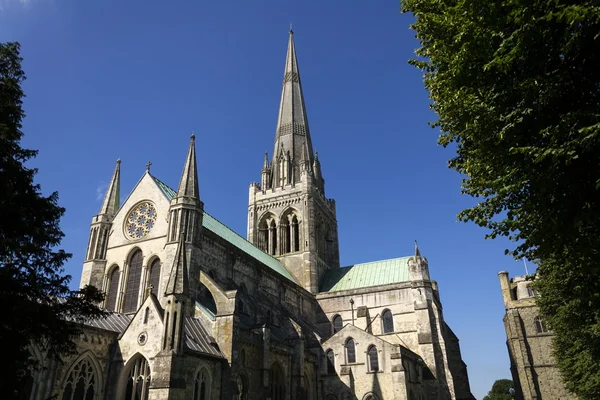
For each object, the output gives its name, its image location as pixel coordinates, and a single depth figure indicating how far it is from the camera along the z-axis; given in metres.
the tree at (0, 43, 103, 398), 11.58
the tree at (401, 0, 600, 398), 9.45
